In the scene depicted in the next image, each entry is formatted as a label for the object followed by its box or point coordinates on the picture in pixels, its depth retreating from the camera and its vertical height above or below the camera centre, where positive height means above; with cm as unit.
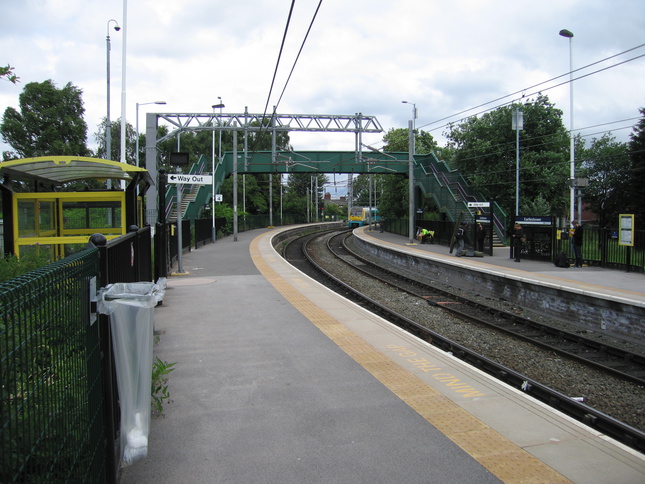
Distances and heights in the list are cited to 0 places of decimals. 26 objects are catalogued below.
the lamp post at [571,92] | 2532 +676
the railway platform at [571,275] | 1245 -182
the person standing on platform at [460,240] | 2234 -109
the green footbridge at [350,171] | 3077 +322
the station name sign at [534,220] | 1933 -18
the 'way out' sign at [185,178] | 1365 +102
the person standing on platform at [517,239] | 1947 -91
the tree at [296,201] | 7019 +204
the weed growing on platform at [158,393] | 455 -170
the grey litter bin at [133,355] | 326 -93
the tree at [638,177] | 3061 +240
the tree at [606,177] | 3916 +333
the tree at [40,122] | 4409 +828
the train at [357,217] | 6694 -18
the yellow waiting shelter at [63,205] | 735 +19
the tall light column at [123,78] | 2048 +575
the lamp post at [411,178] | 2997 +227
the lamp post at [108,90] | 2296 +612
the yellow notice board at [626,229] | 1525 -42
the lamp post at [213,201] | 2763 +90
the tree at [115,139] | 6234 +1016
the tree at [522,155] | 3334 +408
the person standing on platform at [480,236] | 2244 -91
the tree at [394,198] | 4500 +163
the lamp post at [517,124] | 2942 +533
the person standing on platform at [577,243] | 1734 -96
